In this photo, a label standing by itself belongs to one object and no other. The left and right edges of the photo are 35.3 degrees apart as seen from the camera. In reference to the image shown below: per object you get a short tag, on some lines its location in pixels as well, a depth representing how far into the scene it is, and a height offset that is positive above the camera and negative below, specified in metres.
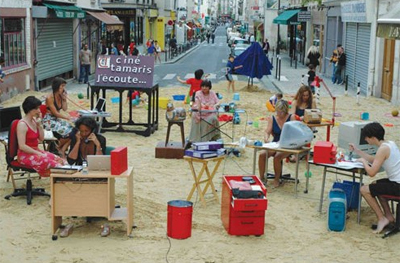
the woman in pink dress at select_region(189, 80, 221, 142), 12.27 -1.79
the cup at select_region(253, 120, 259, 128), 15.92 -2.47
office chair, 9.09 -2.07
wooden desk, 7.75 -2.13
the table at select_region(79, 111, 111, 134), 12.31 -1.78
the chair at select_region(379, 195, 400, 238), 8.06 -2.44
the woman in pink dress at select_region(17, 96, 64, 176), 8.99 -1.79
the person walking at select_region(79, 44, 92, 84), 26.27 -1.69
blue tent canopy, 23.78 -1.41
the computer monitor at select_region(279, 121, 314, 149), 9.71 -1.67
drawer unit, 7.84 -2.37
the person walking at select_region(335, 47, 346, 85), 27.91 -1.63
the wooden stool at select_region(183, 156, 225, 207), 8.98 -2.30
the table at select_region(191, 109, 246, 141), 12.20 -1.66
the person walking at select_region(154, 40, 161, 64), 39.81 -1.78
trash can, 7.75 -2.40
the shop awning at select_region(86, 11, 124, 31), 29.95 +0.23
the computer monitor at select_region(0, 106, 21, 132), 10.59 -1.59
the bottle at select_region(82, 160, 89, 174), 7.68 -1.78
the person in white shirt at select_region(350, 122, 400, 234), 8.05 -1.82
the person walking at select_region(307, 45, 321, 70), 28.48 -1.30
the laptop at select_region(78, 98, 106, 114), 13.34 -1.74
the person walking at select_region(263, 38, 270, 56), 42.23 -1.40
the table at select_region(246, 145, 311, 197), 9.66 -1.90
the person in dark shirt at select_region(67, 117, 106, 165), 8.74 -1.71
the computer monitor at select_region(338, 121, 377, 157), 9.34 -1.66
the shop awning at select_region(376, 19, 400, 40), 12.02 -0.02
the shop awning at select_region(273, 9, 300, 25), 41.66 +0.53
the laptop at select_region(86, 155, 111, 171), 7.68 -1.69
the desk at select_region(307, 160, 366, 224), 8.41 -1.89
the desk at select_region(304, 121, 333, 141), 11.65 -1.81
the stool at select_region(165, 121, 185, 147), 12.37 -1.95
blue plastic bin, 9.05 -2.35
